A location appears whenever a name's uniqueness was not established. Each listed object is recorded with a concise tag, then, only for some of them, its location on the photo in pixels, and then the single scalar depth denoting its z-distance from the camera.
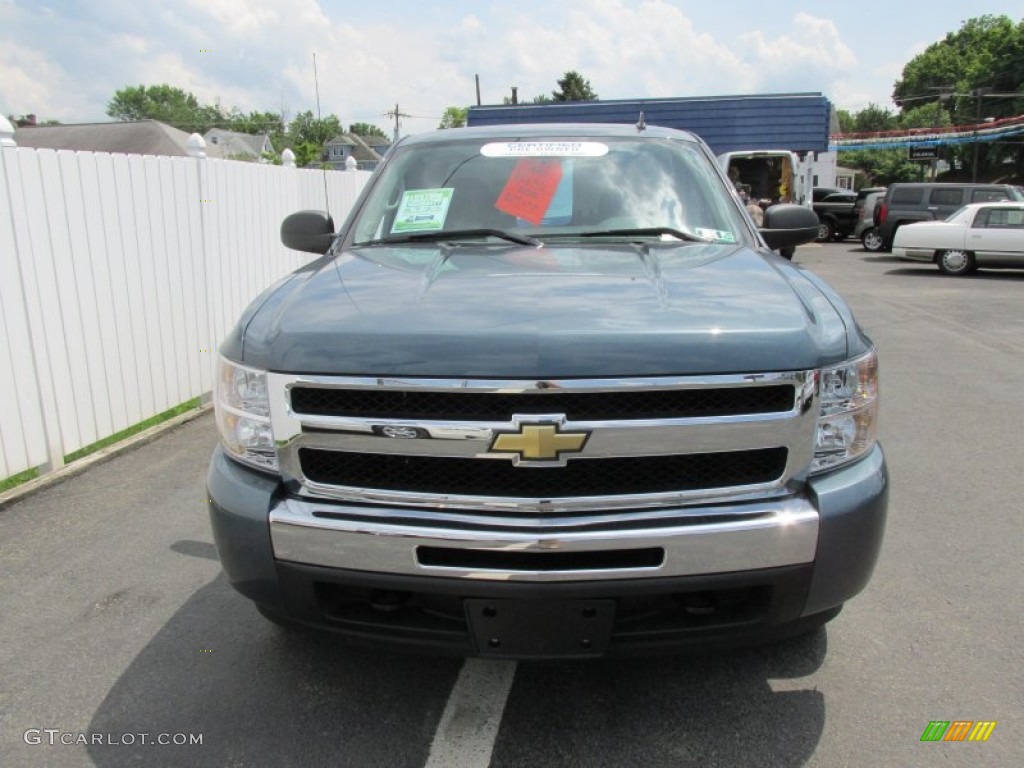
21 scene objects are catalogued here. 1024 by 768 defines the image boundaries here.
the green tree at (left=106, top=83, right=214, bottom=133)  108.25
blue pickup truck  1.98
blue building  17.36
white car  15.88
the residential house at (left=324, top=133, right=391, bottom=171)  97.00
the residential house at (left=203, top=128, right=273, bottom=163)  70.56
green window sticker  3.29
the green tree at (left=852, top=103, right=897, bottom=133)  103.59
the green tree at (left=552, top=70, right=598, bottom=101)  72.12
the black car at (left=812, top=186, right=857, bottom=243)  25.56
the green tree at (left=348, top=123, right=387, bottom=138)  132.38
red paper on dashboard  3.29
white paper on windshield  3.15
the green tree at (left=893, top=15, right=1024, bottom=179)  58.22
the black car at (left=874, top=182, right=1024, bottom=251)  19.53
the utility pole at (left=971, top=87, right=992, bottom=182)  56.57
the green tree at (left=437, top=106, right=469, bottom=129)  86.24
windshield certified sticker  3.55
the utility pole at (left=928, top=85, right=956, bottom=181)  66.31
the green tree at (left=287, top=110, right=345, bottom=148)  93.02
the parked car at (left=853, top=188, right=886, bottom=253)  21.94
